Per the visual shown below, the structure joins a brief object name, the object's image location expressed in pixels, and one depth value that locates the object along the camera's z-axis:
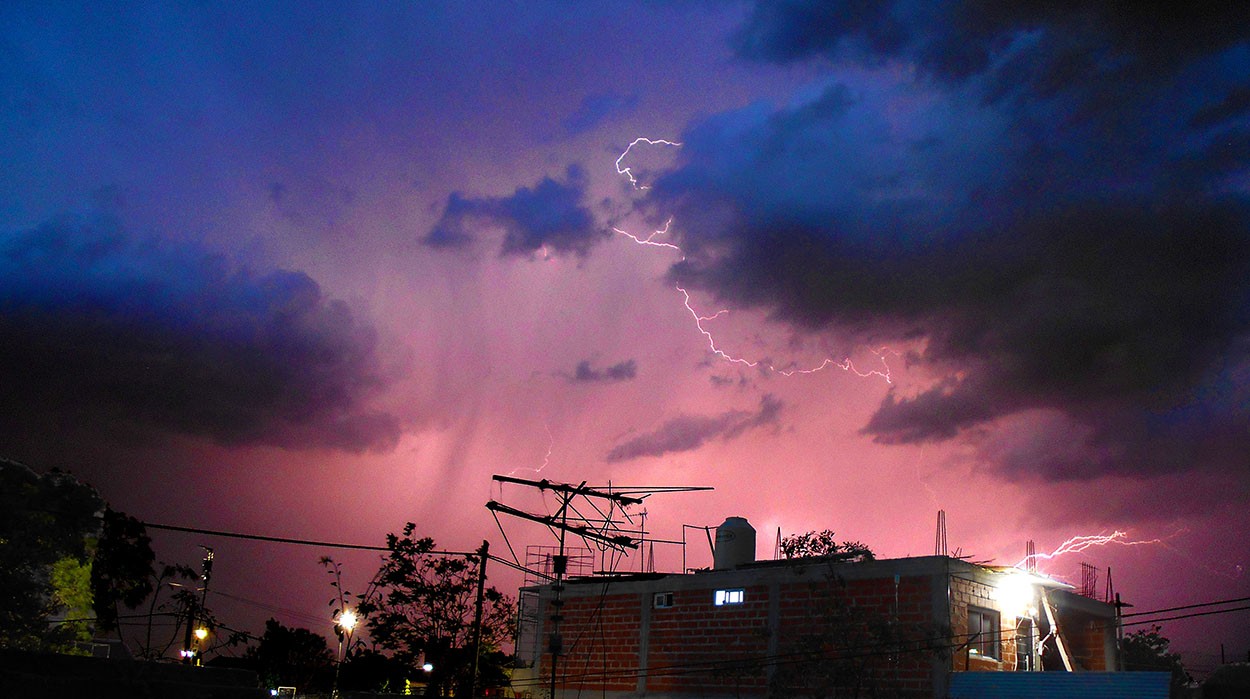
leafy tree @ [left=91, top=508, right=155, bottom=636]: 30.48
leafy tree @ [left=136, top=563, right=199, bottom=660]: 35.44
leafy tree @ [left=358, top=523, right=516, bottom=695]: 39.62
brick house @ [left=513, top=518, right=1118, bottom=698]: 23.69
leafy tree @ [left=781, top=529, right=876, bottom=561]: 45.42
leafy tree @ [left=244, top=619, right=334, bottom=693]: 58.47
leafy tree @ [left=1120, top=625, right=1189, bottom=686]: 59.74
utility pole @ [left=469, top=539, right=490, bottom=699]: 29.19
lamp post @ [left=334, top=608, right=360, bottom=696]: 39.47
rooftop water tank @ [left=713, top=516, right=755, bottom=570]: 30.45
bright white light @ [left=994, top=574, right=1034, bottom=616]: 25.30
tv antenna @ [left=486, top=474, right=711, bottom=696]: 30.14
